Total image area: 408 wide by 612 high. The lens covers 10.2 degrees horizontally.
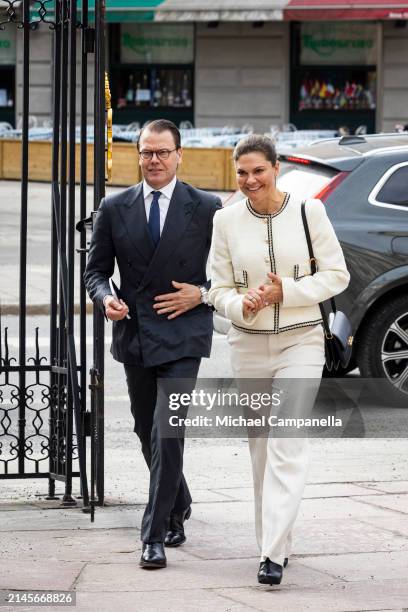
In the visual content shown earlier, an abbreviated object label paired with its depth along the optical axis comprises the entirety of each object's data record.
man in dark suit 9.45
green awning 51.41
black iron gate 10.61
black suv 15.37
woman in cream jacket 8.96
